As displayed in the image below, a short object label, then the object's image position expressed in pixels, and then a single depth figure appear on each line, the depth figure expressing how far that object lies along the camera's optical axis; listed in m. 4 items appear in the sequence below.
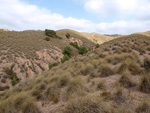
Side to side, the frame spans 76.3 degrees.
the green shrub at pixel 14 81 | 16.58
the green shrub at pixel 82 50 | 40.39
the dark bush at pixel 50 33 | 43.29
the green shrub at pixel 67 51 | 33.97
